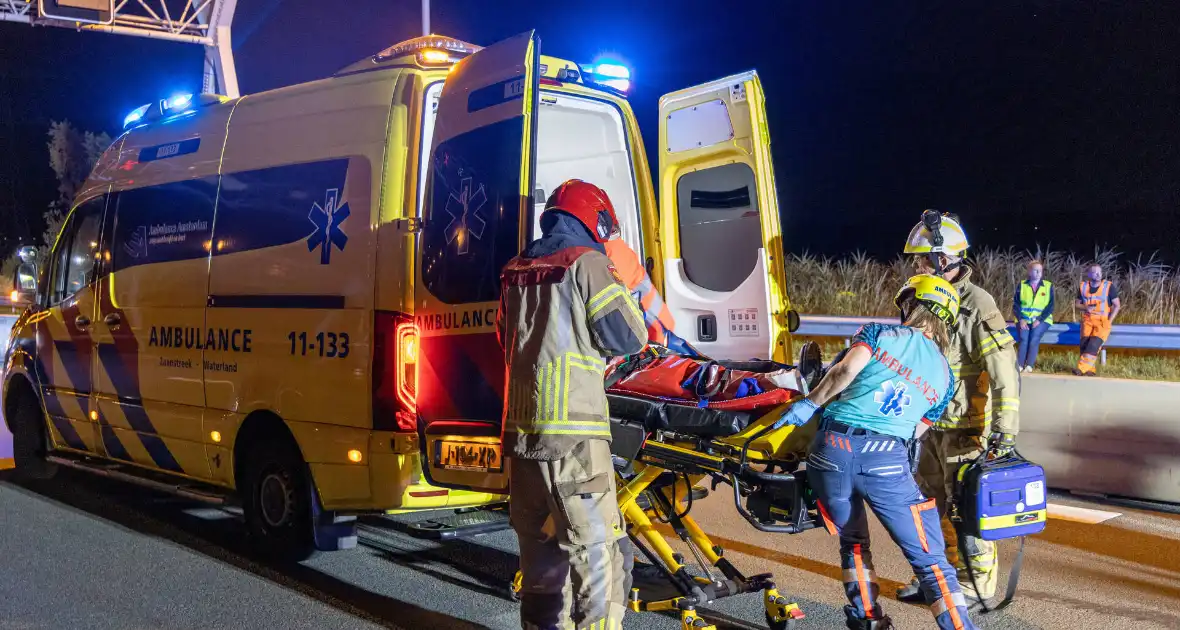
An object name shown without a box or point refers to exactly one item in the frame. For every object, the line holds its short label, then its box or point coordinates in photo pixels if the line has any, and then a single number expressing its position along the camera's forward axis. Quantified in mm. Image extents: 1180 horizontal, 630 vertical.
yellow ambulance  4418
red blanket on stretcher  4020
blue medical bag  3986
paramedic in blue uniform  3773
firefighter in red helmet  3348
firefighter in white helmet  4523
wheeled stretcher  3938
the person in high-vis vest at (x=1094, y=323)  11320
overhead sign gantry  15945
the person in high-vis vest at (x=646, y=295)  5191
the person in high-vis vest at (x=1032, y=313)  11766
